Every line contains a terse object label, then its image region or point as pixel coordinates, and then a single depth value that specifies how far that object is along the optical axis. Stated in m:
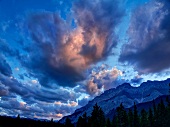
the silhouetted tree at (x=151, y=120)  60.62
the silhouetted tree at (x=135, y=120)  59.58
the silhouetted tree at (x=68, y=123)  58.21
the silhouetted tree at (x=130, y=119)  60.40
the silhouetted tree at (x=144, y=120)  61.93
